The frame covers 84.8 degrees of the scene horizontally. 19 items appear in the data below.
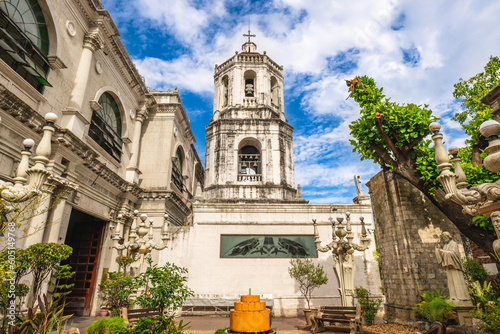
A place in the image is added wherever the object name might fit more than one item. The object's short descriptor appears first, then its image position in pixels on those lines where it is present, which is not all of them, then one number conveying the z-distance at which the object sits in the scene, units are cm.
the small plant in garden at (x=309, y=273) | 1111
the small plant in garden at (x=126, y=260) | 985
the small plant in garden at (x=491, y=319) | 558
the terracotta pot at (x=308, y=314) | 957
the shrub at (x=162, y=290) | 607
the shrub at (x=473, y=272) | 900
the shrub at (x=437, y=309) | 723
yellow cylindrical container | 771
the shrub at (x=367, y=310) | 978
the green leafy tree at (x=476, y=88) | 1339
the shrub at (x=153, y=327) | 521
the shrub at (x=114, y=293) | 838
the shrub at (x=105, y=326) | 599
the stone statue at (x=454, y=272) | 760
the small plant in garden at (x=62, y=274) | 710
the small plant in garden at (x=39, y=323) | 519
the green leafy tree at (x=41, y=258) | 648
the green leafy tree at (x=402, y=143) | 862
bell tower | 1880
